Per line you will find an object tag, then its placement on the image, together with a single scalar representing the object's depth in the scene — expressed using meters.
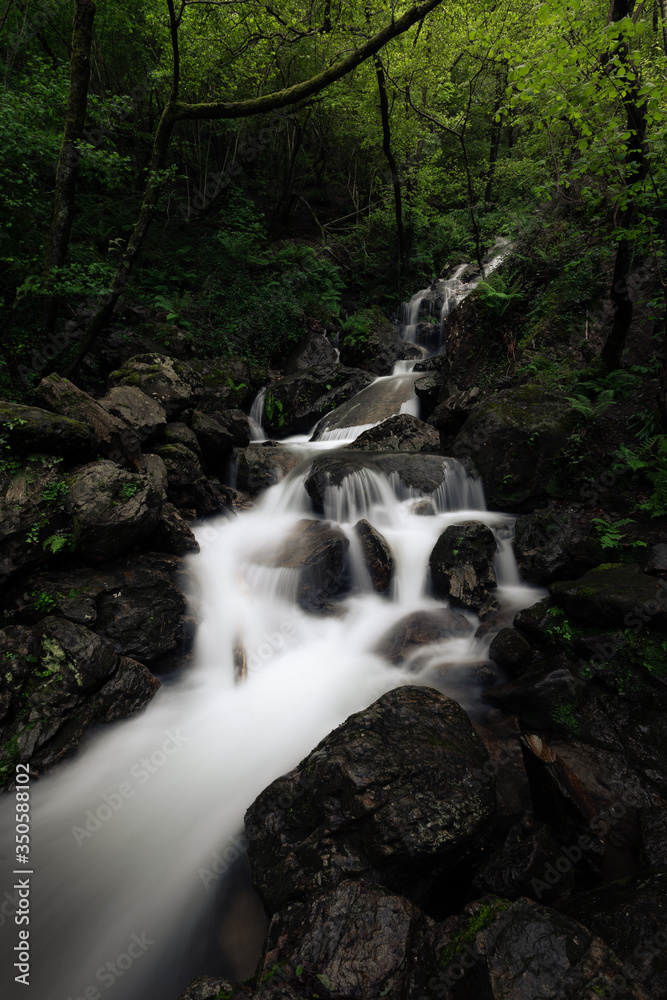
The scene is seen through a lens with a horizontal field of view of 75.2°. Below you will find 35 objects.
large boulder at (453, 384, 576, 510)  7.23
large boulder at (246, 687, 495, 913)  2.93
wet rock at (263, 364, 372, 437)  12.66
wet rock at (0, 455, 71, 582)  4.88
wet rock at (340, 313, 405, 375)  14.81
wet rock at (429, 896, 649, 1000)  2.04
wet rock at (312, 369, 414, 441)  11.85
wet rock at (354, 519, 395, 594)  6.64
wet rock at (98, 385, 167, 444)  7.30
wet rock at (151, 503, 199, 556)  6.46
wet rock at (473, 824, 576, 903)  2.90
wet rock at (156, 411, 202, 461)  8.01
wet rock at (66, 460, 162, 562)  5.27
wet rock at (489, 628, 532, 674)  4.98
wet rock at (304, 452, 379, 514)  8.14
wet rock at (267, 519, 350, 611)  6.63
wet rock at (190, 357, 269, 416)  11.06
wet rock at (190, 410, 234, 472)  9.11
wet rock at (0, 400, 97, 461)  5.21
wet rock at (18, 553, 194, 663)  4.99
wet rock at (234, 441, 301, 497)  9.48
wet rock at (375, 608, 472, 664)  5.73
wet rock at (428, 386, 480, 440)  9.66
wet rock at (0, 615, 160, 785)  4.17
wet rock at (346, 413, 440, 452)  9.69
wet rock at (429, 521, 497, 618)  6.09
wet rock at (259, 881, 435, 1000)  2.26
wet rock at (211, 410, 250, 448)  10.36
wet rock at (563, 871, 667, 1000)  2.24
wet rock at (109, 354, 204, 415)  8.53
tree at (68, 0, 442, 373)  7.57
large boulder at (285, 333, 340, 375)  14.46
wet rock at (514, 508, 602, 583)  5.63
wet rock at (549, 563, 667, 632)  4.30
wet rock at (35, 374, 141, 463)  6.23
